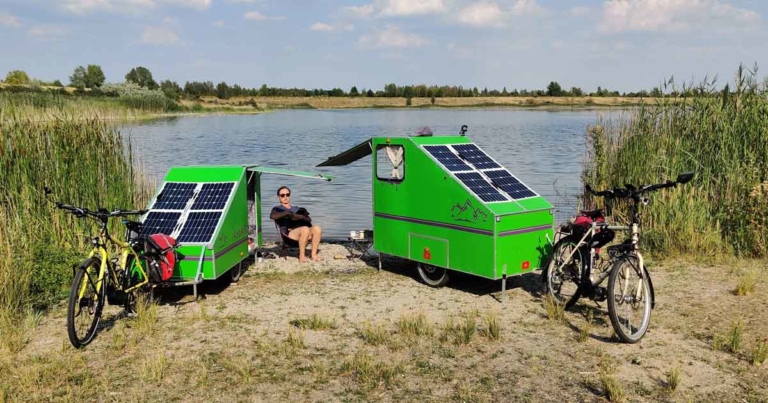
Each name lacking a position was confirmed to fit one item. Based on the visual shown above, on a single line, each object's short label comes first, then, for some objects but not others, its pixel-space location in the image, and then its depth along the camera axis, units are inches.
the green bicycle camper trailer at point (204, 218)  319.6
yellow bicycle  254.5
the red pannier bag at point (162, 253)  303.4
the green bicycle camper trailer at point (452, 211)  309.1
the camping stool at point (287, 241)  422.6
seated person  417.7
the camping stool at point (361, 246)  422.0
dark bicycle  256.1
